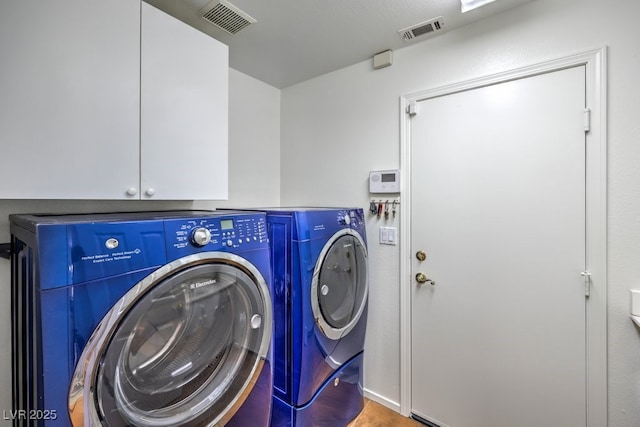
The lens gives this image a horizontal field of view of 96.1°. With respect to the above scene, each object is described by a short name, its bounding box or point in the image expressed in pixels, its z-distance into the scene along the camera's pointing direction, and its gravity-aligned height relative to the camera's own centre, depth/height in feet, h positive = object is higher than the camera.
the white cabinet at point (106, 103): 3.29 +1.47
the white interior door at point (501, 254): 4.78 -0.78
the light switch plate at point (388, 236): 6.63 -0.56
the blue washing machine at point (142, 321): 2.51 -1.19
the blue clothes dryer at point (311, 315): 4.90 -1.90
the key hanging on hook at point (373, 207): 6.84 +0.10
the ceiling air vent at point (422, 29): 5.55 +3.67
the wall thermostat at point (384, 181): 6.50 +0.71
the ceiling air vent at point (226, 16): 5.05 +3.62
